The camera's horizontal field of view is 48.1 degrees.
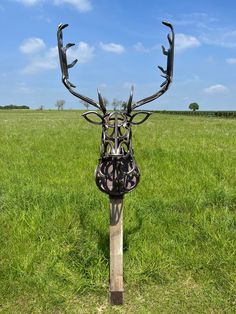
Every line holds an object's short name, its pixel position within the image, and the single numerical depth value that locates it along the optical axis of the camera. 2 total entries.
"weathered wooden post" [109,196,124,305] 2.78
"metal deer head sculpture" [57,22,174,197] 2.65
